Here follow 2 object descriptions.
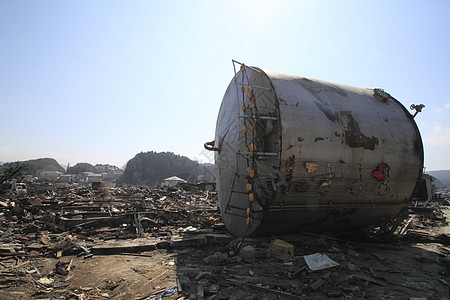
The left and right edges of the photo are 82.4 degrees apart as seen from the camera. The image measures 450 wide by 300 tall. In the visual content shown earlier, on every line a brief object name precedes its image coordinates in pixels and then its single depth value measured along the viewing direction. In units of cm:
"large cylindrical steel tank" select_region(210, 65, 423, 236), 573
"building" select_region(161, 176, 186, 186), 4904
